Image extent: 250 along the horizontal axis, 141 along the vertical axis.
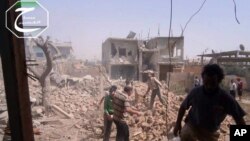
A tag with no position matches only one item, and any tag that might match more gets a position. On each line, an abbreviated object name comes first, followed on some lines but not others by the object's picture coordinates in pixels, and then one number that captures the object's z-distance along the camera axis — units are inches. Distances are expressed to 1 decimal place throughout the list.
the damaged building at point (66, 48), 1159.8
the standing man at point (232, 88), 378.6
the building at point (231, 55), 574.3
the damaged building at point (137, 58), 800.0
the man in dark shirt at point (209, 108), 80.6
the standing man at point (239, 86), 429.2
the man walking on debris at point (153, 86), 305.4
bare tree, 270.7
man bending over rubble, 155.3
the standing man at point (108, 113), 166.5
